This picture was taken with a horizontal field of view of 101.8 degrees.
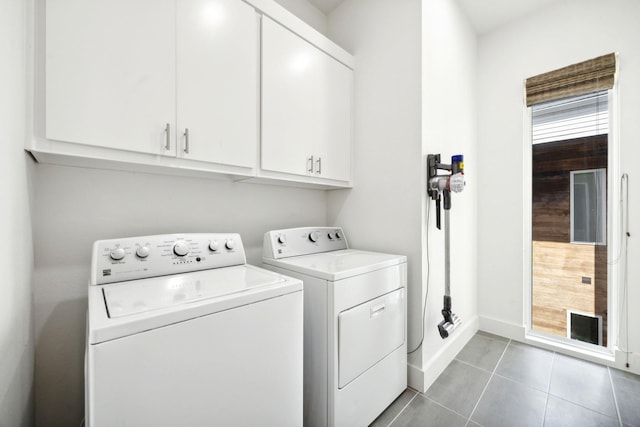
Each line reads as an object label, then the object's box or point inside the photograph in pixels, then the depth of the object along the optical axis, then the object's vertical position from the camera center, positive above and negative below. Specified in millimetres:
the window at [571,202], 1917 +88
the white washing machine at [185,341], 642 -371
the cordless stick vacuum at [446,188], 1516 +145
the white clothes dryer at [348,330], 1173 -579
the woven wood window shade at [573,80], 1842 +1012
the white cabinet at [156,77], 880 +542
